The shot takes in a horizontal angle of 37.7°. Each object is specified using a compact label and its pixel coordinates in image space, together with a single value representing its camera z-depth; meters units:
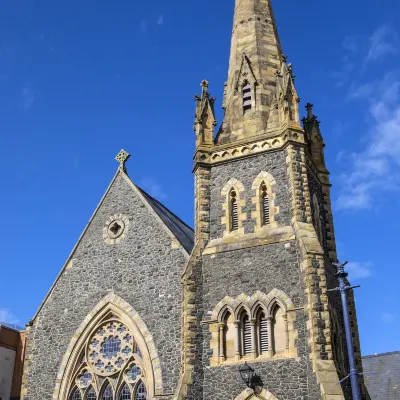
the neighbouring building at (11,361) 22.69
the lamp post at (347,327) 11.09
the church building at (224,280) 16.89
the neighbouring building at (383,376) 25.20
